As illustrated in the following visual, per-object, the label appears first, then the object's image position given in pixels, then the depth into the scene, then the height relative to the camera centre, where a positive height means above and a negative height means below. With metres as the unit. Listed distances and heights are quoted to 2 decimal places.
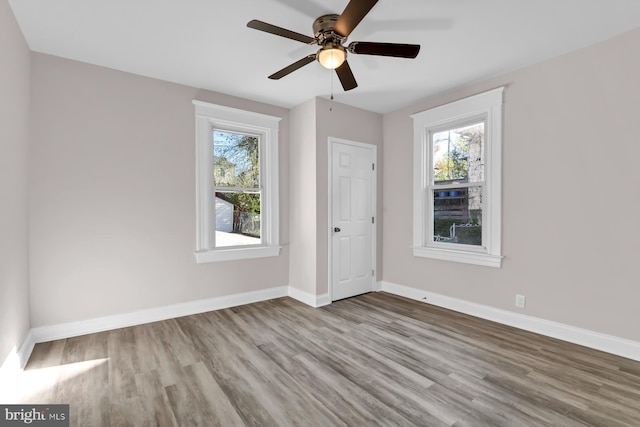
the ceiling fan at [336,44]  1.94 +1.13
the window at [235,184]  3.68 +0.31
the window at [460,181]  3.37 +0.33
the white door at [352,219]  4.14 -0.15
